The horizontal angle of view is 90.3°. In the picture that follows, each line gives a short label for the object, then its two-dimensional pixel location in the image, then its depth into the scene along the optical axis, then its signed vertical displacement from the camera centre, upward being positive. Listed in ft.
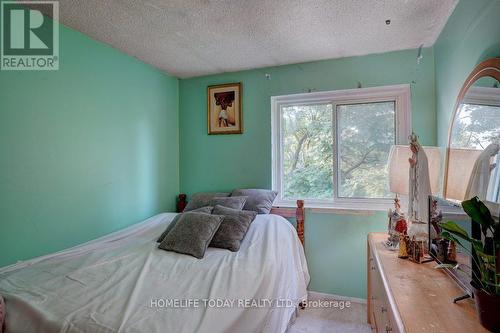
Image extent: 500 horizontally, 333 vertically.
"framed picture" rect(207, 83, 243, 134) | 9.61 +2.24
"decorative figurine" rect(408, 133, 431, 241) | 5.03 -0.56
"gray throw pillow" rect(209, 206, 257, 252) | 6.25 -1.64
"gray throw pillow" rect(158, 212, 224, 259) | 5.89 -1.71
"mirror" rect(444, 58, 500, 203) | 3.59 +0.46
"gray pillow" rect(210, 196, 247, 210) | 7.90 -1.16
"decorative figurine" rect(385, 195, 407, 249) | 5.57 -1.42
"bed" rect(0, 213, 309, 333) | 3.40 -2.06
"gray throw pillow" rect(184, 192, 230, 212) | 8.48 -1.17
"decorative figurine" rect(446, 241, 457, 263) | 4.03 -1.43
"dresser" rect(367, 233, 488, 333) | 2.80 -1.79
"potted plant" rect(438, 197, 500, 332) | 2.60 -1.08
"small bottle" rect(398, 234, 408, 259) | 4.95 -1.66
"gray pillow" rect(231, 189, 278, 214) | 8.21 -1.12
